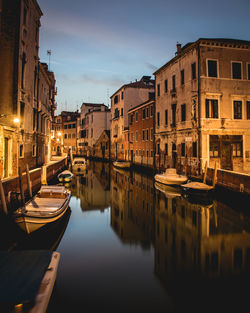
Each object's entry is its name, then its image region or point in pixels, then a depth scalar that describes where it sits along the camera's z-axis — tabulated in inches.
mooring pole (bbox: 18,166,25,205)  389.1
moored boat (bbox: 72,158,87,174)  1213.1
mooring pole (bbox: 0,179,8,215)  323.9
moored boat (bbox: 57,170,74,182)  828.6
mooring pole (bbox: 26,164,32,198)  444.5
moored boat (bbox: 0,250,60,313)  128.1
